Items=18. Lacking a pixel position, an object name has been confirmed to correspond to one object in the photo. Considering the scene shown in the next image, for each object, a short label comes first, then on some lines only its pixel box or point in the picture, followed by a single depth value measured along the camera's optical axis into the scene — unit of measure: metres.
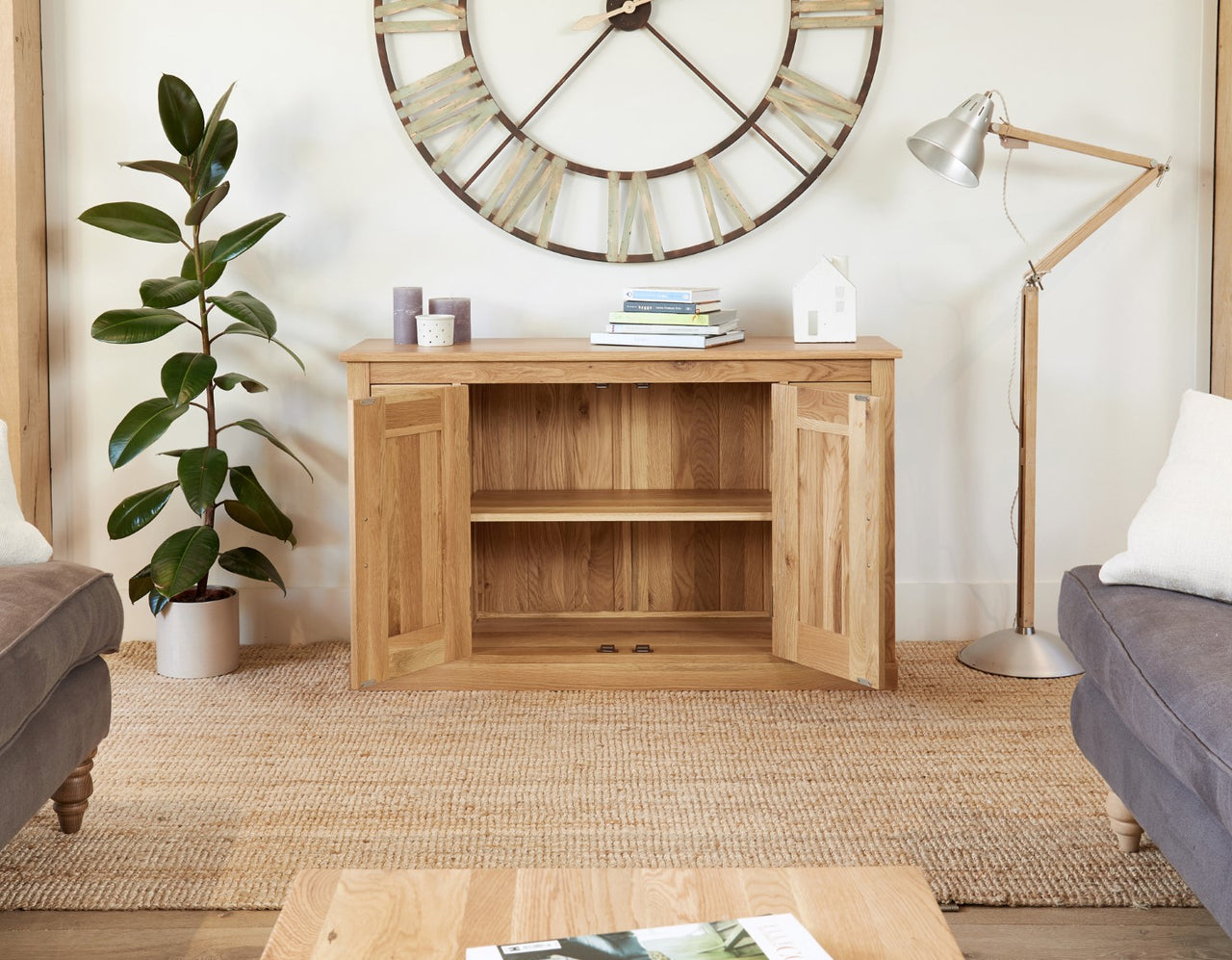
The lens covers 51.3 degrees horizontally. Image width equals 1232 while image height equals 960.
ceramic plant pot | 3.15
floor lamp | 2.90
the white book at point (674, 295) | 3.00
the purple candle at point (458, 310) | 3.17
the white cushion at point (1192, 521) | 1.95
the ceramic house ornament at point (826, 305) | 3.00
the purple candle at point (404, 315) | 3.12
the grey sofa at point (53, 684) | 1.79
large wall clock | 3.27
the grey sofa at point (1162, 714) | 1.60
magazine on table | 1.20
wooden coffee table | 1.26
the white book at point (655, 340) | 2.98
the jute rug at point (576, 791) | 2.11
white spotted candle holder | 3.08
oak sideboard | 2.89
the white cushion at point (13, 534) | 2.11
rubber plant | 2.94
